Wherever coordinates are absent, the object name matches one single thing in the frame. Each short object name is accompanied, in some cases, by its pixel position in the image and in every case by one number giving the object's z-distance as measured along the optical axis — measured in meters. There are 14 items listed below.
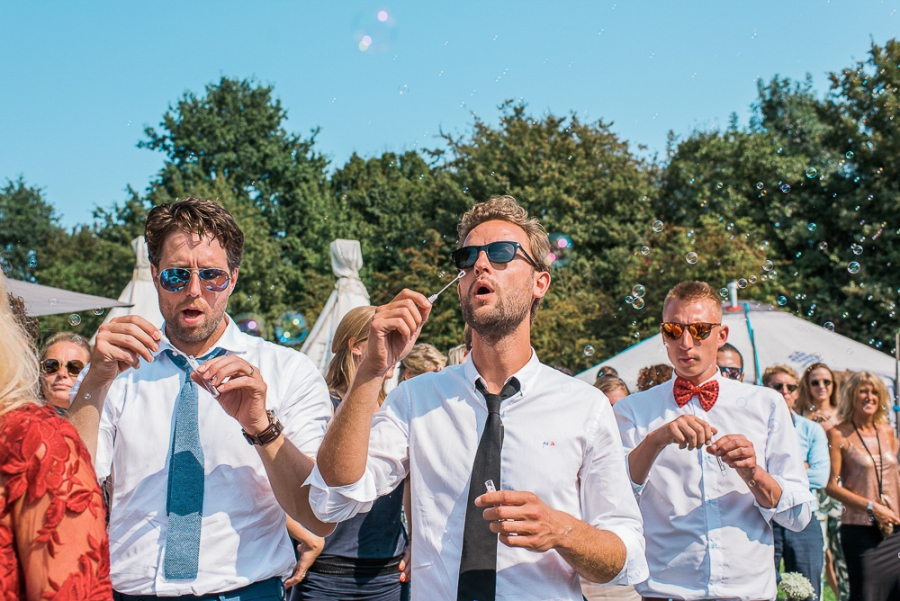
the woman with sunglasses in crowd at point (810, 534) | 6.72
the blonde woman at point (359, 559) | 3.94
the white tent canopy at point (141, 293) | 9.59
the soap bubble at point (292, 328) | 8.21
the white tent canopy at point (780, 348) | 10.47
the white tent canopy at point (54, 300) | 6.88
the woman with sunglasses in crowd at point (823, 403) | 7.66
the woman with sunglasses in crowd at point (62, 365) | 4.89
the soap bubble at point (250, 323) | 9.05
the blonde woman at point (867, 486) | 6.01
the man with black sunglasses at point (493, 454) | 2.27
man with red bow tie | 3.49
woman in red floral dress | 1.55
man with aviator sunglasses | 2.45
